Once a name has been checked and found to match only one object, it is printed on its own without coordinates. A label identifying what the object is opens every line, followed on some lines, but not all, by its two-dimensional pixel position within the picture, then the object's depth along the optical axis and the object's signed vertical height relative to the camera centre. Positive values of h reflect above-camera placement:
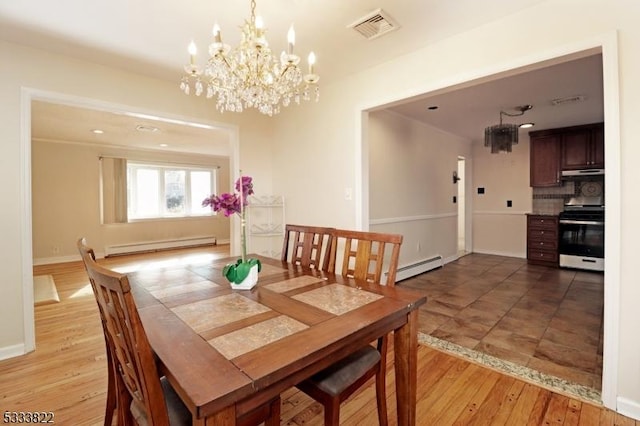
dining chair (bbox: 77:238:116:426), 1.32 -0.79
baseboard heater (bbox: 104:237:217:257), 6.40 -0.73
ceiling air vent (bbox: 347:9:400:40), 2.00 +1.31
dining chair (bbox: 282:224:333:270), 2.02 -0.24
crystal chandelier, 1.65 +0.81
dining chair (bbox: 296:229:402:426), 1.21 -0.68
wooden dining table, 0.80 -0.42
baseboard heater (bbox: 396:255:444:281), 4.22 -0.85
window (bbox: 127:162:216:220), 6.82 +0.59
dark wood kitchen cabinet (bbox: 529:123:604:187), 4.77 +0.95
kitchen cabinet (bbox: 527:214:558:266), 5.03 -0.52
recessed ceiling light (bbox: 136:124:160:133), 4.77 +1.40
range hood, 4.71 +0.58
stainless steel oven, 4.59 -0.42
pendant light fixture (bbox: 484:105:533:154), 3.87 +0.95
